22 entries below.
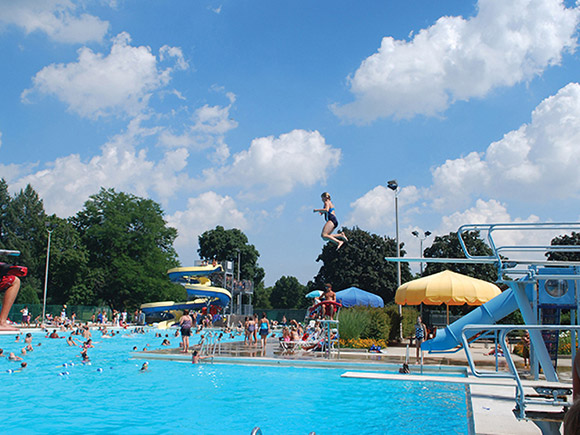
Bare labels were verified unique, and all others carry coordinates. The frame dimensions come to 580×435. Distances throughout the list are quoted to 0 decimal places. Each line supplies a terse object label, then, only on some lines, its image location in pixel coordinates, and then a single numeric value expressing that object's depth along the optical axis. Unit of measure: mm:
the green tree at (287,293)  91312
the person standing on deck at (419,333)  17188
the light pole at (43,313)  43812
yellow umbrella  20281
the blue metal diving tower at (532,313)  5809
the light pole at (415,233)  36975
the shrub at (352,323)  20859
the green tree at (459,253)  48719
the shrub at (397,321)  23688
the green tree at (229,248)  82688
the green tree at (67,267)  55781
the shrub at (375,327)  21516
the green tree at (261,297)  88125
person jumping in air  10375
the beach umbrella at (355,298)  28594
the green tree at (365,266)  54875
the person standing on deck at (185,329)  20047
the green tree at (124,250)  56844
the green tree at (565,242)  45719
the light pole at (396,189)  26703
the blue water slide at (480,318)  12273
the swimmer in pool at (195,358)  17344
